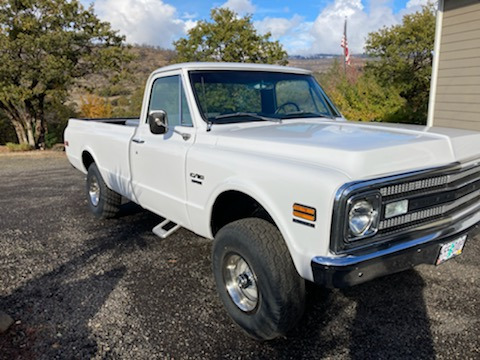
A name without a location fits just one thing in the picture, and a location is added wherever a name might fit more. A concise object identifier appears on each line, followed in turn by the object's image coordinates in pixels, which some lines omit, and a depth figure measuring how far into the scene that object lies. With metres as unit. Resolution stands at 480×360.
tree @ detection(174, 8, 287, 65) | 14.32
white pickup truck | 2.26
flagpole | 20.75
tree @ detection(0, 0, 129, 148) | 11.63
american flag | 21.36
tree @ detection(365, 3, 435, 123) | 13.32
